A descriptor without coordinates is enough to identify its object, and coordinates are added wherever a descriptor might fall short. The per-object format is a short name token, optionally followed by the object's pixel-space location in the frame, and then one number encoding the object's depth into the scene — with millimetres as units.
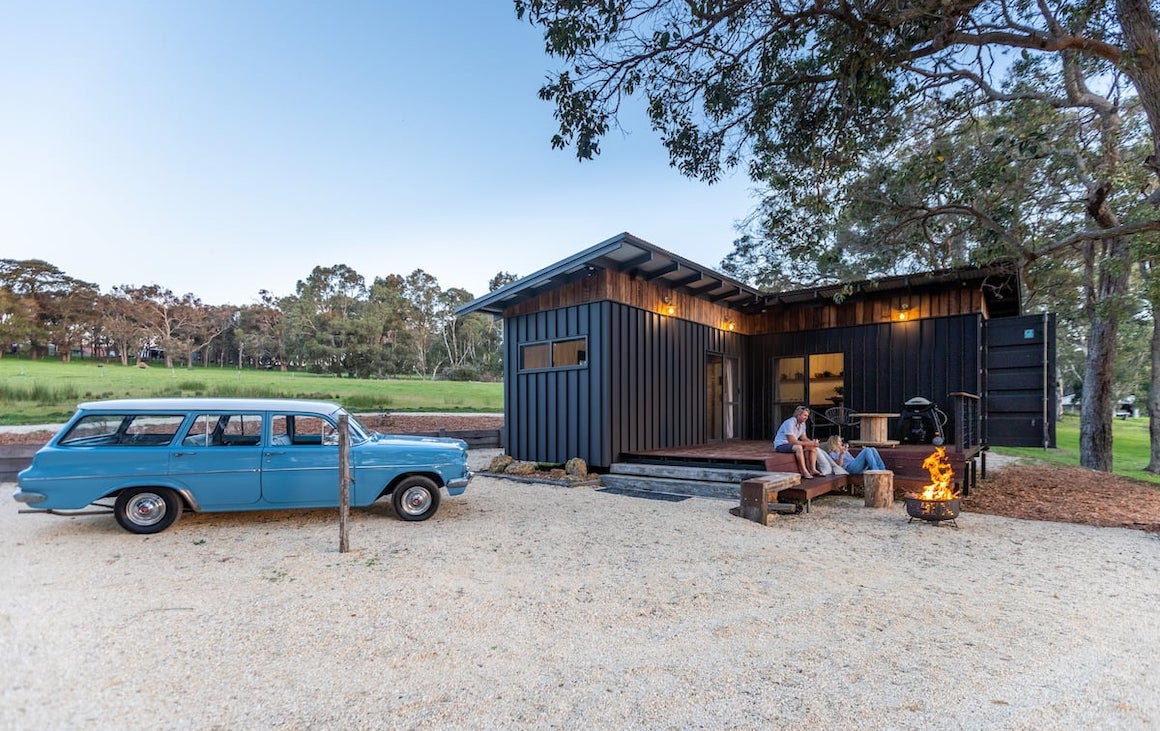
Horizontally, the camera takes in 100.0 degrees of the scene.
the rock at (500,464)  10016
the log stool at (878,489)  7031
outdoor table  9465
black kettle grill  9766
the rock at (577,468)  8945
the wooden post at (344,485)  4750
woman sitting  7395
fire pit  5805
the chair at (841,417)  10873
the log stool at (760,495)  6016
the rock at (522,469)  9609
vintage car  5020
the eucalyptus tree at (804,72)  5047
